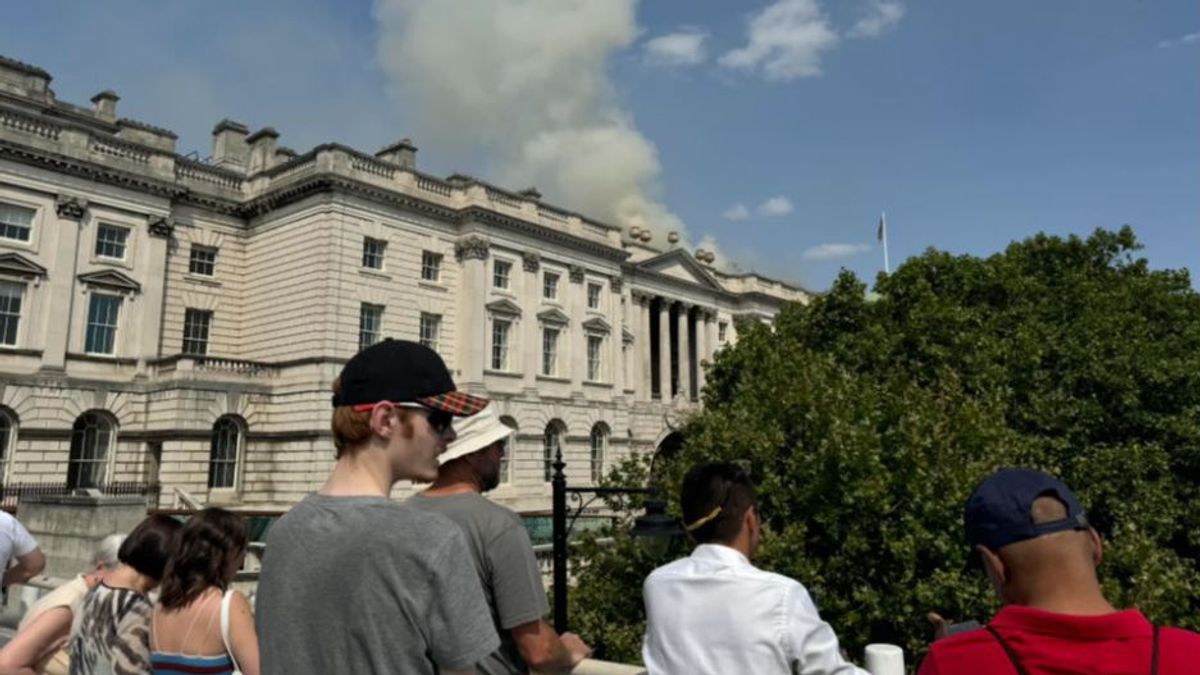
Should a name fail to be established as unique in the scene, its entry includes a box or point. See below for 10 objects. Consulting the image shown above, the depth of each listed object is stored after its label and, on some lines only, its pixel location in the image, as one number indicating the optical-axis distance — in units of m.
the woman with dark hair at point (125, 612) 4.00
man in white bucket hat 3.06
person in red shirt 1.92
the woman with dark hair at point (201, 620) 3.72
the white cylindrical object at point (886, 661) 5.14
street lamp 6.83
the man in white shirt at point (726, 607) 2.86
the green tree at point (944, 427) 11.24
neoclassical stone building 28.16
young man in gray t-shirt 2.07
